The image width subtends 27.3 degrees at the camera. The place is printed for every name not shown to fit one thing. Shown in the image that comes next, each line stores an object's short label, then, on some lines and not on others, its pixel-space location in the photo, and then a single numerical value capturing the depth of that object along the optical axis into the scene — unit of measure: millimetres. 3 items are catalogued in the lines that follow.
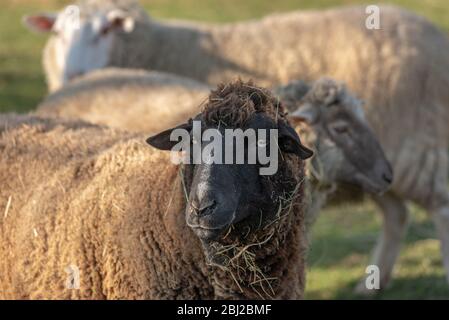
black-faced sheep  4395
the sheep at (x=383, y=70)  8320
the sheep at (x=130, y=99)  6918
